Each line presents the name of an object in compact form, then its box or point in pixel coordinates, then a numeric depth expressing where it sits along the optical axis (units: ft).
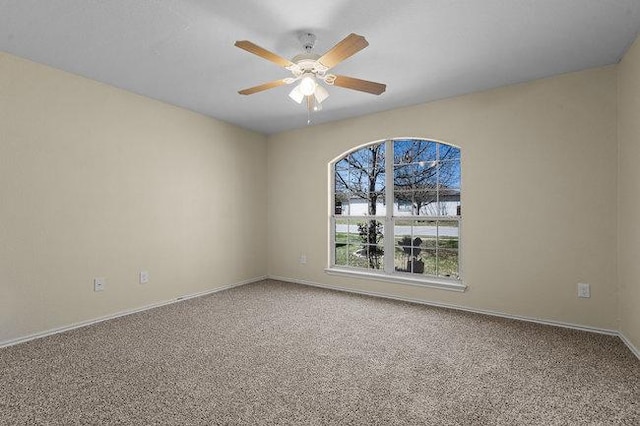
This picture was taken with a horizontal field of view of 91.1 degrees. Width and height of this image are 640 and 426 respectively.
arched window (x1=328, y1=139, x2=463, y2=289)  12.24
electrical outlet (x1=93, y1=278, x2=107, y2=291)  10.15
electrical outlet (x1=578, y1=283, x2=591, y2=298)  9.36
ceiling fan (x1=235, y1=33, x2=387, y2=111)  6.34
